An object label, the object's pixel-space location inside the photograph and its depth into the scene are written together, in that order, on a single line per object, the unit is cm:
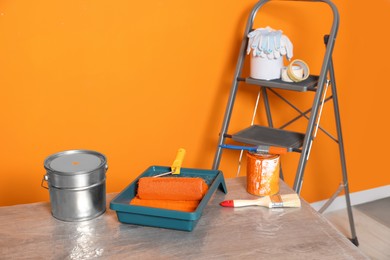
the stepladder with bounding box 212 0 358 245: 202
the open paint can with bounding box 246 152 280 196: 151
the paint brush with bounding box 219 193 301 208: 144
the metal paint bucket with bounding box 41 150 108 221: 131
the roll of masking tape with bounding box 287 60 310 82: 207
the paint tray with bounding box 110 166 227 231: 125
